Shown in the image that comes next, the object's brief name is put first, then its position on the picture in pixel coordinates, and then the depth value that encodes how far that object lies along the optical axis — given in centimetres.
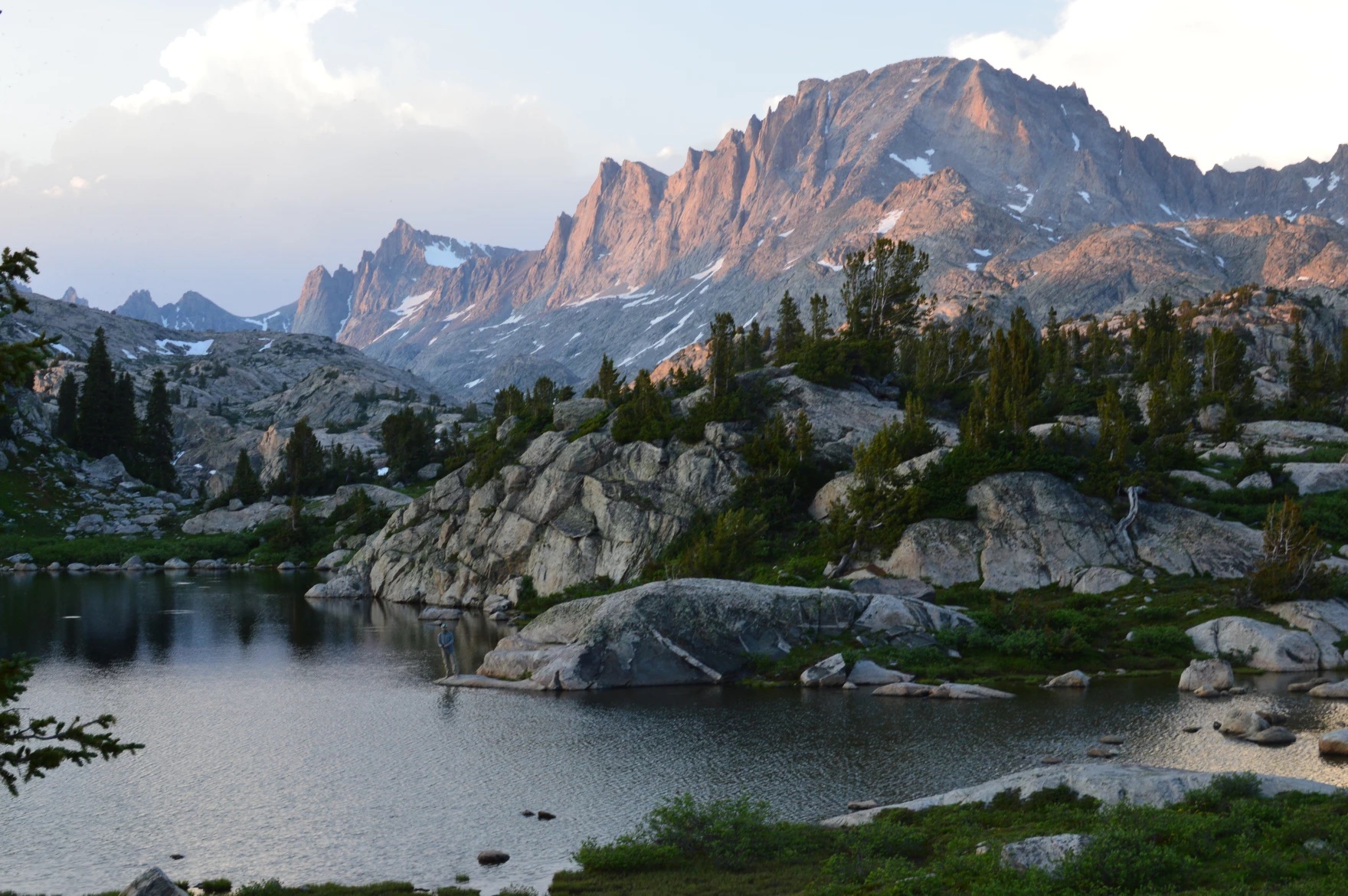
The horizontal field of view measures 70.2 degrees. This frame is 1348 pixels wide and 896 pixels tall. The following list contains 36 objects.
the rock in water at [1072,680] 4459
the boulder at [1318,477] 6444
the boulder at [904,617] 5012
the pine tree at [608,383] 9967
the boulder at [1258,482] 6414
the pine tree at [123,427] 13950
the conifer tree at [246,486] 13225
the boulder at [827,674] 4606
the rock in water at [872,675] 4556
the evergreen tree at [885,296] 9712
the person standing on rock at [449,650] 5112
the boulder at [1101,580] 5541
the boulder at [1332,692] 4009
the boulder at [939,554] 5888
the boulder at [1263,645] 4619
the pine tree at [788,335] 9541
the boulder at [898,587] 5547
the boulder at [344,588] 8550
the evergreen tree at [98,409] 13575
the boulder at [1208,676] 4269
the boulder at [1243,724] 3516
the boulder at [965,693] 4281
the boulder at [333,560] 10356
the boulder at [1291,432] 8100
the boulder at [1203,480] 6444
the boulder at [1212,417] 8581
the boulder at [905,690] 4347
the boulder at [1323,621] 4684
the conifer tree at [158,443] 14062
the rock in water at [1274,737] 3409
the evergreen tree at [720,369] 8069
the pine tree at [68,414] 13512
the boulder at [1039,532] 5784
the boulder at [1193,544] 5622
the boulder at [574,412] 8625
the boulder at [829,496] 6856
